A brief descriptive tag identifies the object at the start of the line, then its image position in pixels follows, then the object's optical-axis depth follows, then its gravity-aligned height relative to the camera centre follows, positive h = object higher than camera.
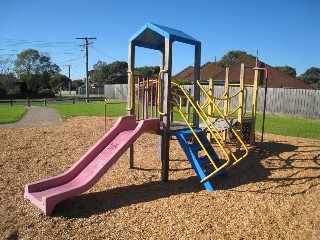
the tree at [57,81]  70.00 +2.11
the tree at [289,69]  82.31 +7.09
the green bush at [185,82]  32.06 +1.13
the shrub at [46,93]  52.12 -0.63
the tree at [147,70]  80.50 +5.98
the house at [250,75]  33.25 +2.16
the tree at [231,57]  74.38 +9.24
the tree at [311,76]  80.80 +5.38
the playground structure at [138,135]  4.70 -0.91
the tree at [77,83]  91.14 +2.23
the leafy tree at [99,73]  88.06 +5.44
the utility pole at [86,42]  40.78 +6.69
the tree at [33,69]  58.16 +4.27
